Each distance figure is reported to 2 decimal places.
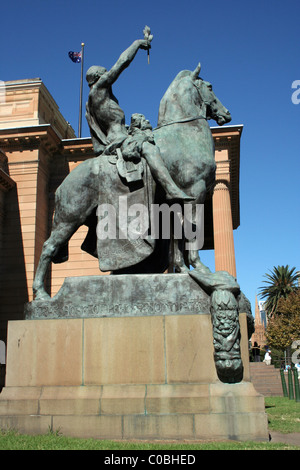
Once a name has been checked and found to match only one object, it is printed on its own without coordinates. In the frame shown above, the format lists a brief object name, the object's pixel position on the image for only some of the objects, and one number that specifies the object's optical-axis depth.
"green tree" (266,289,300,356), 53.91
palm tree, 72.44
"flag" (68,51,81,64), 40.41
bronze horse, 7.00
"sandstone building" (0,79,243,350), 30.73
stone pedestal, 5.73
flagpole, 40.88
